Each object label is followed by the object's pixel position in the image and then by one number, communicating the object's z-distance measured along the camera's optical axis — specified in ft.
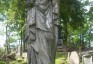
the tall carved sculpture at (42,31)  13.99
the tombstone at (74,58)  29.52
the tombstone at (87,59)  24.40
